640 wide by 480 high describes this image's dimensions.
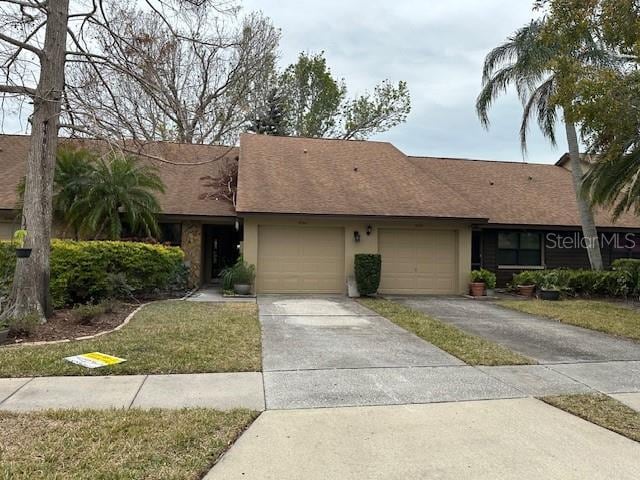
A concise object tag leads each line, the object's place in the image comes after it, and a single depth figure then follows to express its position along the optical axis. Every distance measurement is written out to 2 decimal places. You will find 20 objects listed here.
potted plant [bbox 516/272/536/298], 14.73
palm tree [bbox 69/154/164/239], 12.62
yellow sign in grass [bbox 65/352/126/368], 5.72
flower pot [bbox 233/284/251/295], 13.26
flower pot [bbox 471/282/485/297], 14.45
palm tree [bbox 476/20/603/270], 14.85
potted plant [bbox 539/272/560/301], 13.77
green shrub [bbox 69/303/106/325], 8.39
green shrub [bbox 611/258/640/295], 14.08
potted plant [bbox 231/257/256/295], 13.28
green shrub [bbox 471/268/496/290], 14.66
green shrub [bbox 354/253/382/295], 13.38
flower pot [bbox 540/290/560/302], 13.75
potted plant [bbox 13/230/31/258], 8.05
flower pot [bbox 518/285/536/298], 14.70
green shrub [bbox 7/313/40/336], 7.32
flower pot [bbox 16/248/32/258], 8.05
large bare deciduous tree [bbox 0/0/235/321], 8.20
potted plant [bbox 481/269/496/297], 14.67
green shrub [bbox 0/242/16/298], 9.45
